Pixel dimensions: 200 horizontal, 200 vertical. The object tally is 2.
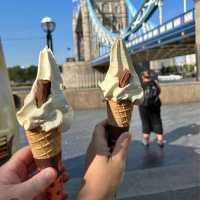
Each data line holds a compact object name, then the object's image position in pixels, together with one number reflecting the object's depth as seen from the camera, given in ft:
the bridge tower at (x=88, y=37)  70.05
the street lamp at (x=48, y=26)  14.33
